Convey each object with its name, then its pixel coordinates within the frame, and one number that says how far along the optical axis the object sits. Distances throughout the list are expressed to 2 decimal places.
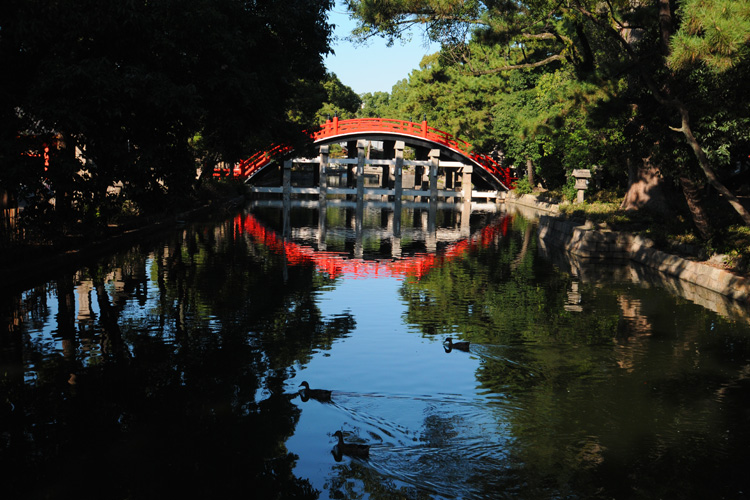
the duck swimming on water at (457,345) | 10.73
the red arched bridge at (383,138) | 47.78
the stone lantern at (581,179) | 31.88
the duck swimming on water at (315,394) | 8.38
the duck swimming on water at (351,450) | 6.86
